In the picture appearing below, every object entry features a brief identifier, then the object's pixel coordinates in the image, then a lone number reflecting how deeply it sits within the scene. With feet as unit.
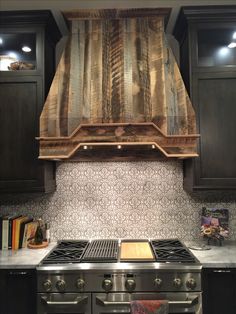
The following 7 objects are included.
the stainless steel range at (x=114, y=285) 6.35
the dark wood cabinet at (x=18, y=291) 6.65
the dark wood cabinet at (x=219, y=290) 6.53
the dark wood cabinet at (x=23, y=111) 7.70
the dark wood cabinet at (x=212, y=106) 7.57
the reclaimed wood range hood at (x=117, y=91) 7.12
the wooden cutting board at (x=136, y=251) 6.84
